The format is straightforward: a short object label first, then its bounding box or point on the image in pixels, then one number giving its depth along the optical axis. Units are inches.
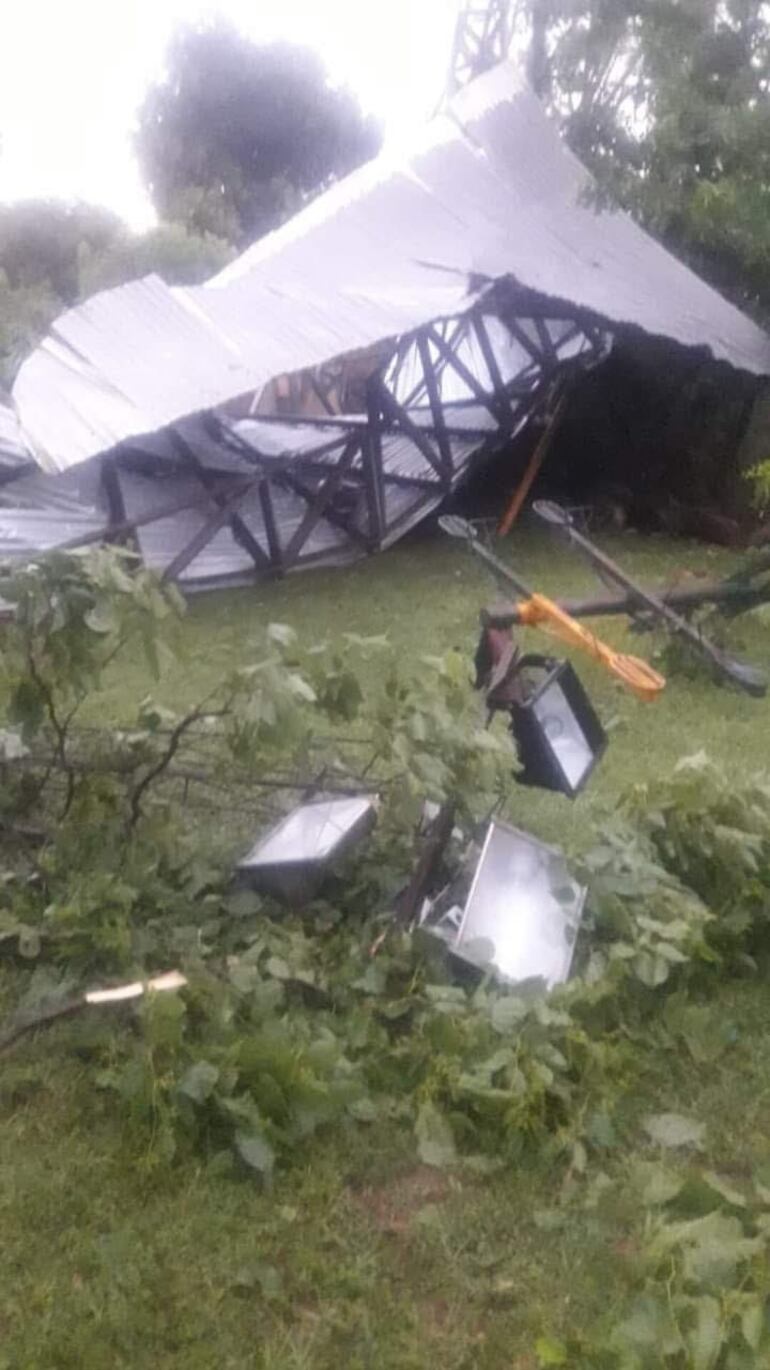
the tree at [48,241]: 690.8
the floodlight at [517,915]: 128.6
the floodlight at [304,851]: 140.1
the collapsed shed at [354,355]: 281.6
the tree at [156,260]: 618.5
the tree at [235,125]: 826.8
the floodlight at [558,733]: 144.3
